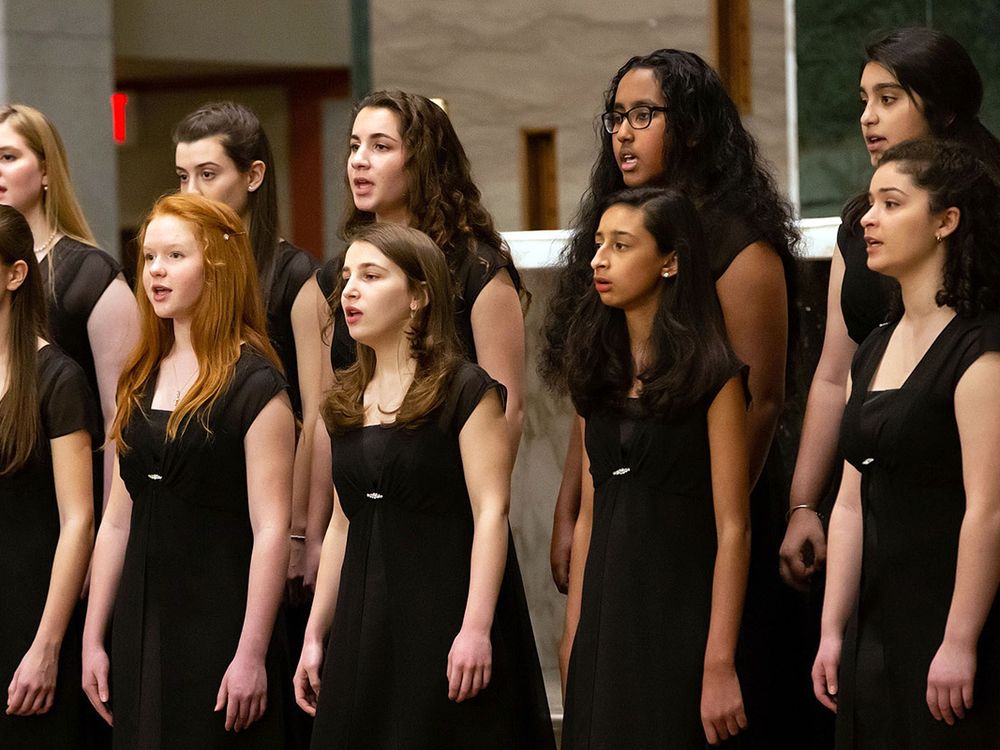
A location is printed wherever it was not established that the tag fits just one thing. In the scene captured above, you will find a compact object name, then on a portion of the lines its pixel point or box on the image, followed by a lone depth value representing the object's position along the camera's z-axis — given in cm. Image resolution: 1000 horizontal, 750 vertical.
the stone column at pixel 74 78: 1628
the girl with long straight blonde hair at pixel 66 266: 934
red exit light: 2737
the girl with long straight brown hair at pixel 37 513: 862
